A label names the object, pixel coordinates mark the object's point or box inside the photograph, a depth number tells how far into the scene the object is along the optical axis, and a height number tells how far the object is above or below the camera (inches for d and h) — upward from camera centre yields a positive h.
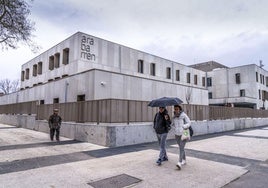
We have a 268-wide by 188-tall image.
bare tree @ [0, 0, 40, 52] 499.5 +232.5
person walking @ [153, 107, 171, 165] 259.8 -20.5
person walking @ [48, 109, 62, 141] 469.7 -31.3
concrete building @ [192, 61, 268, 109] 1592.0 +200.9
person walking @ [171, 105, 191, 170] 245.0 -16.1
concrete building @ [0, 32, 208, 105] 658.2 +190.9
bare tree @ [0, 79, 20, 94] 2647.6 +303.8
